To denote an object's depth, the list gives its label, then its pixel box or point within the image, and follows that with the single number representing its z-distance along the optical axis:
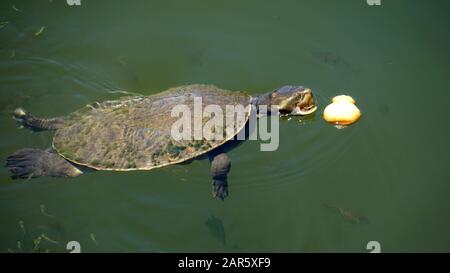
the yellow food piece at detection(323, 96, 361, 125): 4.43
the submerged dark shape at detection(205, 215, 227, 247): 4.01
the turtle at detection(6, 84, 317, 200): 3.92
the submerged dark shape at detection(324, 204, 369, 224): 4.13
